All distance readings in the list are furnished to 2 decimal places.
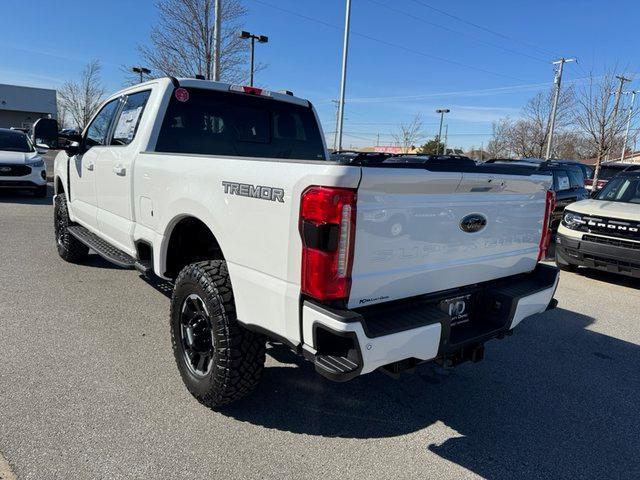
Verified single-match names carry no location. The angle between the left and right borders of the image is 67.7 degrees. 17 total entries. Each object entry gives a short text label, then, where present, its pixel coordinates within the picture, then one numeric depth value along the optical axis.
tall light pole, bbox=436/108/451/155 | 55.47
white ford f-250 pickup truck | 2.23
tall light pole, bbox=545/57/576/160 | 33.06
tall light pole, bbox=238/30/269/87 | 19.91
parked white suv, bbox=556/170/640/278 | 6.70
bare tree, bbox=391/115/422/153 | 45.50
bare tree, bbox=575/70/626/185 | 19.27
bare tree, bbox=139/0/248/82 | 16.84
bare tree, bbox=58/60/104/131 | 44.22
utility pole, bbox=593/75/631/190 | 19.06
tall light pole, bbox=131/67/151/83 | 20.65
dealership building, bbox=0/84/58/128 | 62.91
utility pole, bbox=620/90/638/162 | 19.70
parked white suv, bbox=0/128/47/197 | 11.93
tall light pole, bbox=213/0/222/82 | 14.91
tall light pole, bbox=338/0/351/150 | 22.12
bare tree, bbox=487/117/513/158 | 46.21
